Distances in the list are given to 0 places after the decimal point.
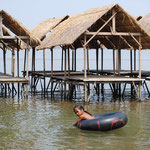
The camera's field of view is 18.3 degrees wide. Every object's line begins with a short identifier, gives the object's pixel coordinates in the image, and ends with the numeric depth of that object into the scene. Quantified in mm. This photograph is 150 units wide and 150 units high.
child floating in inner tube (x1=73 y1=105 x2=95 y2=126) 13062
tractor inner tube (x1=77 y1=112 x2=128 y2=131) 12688
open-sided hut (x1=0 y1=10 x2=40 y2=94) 20422
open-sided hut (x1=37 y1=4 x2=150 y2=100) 19375
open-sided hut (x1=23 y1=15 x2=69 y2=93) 28147
